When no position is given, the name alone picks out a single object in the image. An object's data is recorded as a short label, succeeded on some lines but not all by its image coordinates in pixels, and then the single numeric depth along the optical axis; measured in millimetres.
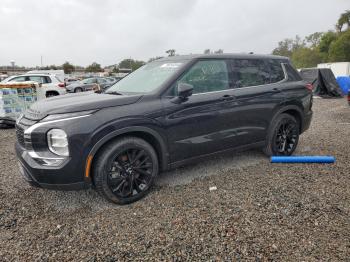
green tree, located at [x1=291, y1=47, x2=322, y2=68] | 52469
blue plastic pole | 4176
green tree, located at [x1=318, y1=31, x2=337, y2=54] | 48719
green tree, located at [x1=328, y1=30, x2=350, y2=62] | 40031
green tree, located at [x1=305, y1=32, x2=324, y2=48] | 66875
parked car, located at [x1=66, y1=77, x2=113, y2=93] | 20719
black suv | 2660
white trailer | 25602
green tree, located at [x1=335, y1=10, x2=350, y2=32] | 50250
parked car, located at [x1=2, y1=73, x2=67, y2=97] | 11227
